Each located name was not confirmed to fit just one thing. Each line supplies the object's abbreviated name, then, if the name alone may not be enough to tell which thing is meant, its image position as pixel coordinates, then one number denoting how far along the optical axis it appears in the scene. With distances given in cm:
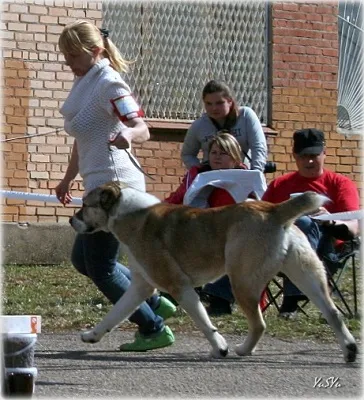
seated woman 1761
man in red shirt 1789
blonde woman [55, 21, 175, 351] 1416
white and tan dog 1402
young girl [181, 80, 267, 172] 1889
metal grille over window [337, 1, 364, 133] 2919
